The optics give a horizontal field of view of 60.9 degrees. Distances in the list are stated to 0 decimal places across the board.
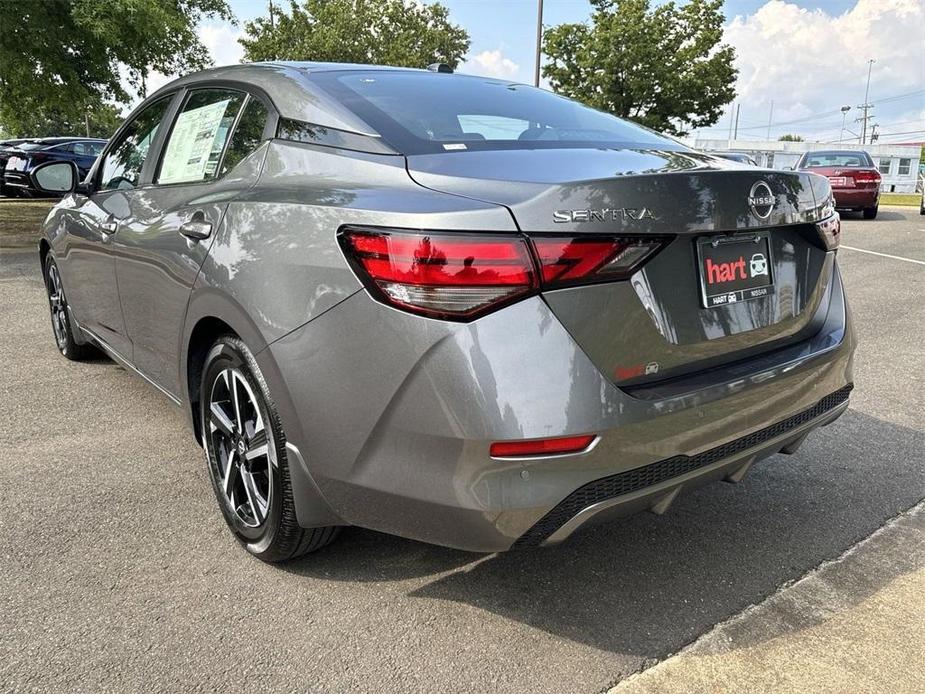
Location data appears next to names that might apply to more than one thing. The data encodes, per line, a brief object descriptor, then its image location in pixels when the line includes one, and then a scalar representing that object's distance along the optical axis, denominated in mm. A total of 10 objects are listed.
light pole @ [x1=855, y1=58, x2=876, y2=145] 96750
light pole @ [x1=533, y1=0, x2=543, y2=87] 22766
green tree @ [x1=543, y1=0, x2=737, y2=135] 31375
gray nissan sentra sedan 1843
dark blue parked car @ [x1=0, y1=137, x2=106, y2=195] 18203
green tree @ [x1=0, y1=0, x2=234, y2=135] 10992
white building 59688
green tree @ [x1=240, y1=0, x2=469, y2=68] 33781
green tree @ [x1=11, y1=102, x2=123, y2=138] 13914
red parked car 15977
